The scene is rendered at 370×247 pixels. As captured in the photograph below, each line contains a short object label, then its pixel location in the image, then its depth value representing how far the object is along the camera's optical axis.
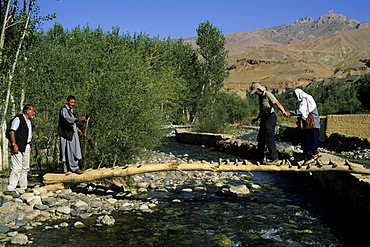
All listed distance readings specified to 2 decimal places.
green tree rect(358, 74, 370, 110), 43.65
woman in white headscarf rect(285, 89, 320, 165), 8.33
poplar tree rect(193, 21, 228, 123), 41.59
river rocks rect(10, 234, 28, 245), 5.91
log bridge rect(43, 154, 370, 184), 8.38
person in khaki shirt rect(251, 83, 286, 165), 8.70
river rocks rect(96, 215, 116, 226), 7.23
